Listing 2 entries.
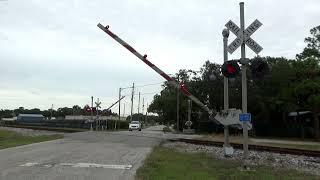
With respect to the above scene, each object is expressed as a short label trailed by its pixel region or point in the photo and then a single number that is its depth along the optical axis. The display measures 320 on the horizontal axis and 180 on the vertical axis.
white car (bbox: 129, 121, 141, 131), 43.18
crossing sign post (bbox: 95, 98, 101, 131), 41.65
